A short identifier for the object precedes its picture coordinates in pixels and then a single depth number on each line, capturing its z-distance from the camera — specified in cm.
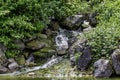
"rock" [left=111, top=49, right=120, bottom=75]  2138
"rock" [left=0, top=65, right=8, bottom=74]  2403
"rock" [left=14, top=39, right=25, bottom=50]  2641
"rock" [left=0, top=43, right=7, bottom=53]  2591
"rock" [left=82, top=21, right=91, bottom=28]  2956
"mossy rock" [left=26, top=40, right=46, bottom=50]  2641
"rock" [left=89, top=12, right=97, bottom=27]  2998
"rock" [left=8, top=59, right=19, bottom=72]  2450
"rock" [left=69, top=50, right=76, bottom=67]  2424
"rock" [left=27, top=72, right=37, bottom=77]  2323
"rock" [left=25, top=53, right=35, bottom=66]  2568
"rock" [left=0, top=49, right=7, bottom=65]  2440
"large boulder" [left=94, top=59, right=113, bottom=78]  2116
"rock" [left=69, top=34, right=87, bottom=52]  2430
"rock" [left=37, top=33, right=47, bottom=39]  2786
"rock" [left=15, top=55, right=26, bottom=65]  2572
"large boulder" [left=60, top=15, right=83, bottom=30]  2966
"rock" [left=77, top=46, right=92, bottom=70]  2289
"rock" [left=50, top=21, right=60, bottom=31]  2983
